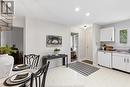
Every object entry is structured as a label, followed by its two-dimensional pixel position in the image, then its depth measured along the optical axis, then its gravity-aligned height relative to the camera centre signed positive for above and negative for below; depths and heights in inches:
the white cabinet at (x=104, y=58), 120.2 -31.1
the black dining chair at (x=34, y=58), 81.1 -19.7
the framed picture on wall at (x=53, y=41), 122.4 +4.8
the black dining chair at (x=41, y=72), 29.7 -16.0
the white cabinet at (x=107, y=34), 126.3 +18.9
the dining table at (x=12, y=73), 34.6 -22.2
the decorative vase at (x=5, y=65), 37.0 -13.0
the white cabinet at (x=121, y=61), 100.5 -31.7
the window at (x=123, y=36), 115.6 +13.6
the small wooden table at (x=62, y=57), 114.5 -26.6
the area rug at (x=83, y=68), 104.4 -48.2
